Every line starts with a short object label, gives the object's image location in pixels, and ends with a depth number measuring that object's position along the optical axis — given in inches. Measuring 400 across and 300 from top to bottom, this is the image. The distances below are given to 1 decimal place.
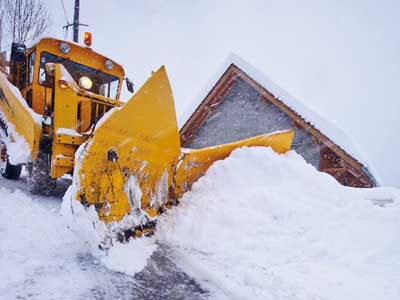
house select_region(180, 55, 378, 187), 336.5
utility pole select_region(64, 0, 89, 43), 457.1
